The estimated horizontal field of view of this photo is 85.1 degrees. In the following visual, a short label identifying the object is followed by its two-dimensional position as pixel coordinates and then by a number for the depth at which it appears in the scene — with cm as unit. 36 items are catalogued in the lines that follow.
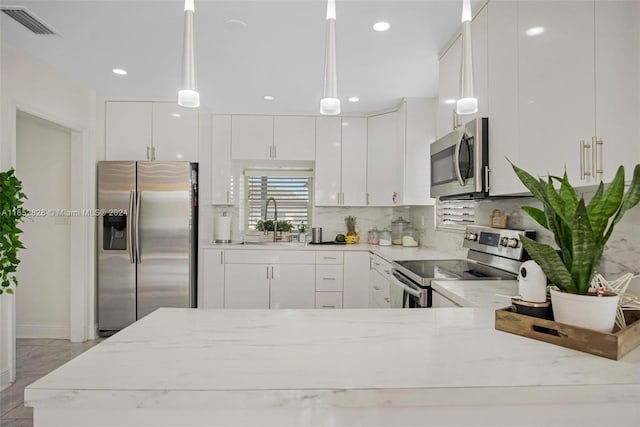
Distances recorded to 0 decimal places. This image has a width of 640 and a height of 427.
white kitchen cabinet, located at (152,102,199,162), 383
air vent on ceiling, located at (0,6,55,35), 212
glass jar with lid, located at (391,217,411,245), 412
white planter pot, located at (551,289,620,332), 92
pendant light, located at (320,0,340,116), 107
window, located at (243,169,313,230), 465
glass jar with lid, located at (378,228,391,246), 407
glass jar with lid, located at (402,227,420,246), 394
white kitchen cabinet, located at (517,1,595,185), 126
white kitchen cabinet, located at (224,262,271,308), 390
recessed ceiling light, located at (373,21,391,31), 217
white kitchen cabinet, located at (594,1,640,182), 108
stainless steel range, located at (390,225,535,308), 196
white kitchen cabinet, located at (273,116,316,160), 421
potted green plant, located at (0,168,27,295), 220
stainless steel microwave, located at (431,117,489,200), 196
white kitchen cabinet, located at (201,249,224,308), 390
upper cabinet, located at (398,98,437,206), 357
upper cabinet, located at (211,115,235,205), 415
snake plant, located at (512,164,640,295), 91
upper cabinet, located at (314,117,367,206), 421
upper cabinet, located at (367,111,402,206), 394
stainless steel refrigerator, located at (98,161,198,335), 361
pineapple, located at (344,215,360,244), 433
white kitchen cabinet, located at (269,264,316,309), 390
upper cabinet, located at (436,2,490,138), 199
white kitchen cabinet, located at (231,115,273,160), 420
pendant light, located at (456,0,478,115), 105
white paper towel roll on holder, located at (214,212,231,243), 413
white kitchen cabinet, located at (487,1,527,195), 170
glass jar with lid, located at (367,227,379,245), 423
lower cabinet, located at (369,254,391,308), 300
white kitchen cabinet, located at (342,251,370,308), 386
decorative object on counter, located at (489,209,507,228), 232
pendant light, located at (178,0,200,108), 102
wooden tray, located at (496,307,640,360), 87
